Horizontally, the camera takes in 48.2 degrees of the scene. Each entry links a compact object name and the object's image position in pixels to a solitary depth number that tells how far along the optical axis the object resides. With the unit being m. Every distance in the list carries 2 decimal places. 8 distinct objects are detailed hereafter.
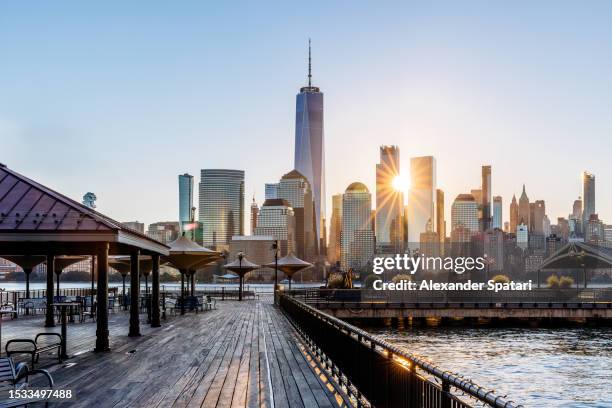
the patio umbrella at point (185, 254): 31.94
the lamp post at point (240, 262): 52.43
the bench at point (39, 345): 13.98
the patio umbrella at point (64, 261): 35.94
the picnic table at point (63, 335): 15.30
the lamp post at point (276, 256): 51.22
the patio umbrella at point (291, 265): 53.00
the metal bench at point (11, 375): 7.85
